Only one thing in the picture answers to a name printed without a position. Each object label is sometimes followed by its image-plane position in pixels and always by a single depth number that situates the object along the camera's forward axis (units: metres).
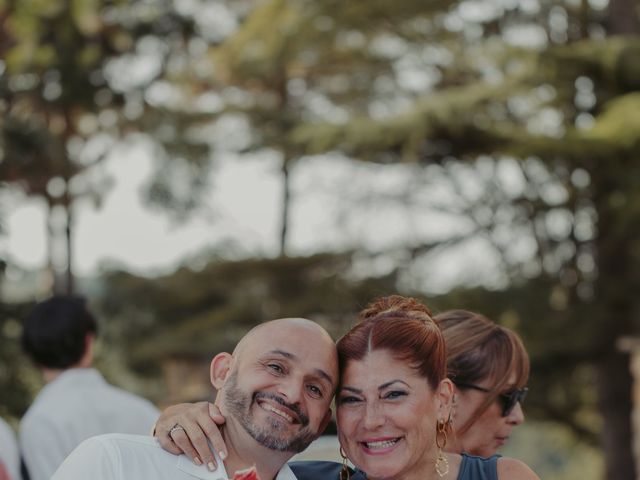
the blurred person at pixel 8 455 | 3.72
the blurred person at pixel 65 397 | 4.02
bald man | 2.65
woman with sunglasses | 3.47
